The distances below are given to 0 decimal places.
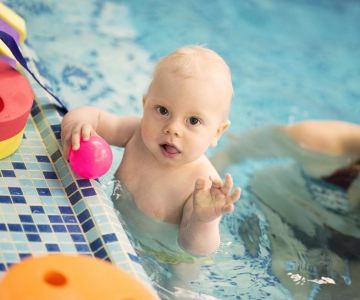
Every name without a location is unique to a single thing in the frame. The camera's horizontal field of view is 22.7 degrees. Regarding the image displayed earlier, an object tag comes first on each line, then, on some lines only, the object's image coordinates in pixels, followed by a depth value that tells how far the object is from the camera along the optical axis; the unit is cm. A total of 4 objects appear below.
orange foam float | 90
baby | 115
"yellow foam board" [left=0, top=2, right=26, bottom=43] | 132
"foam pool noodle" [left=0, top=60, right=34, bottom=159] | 114
